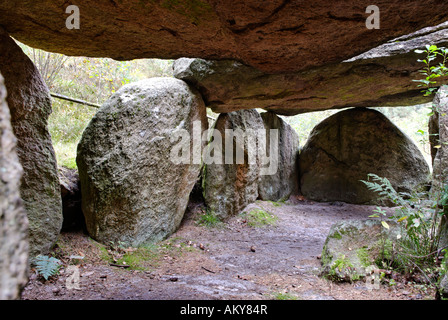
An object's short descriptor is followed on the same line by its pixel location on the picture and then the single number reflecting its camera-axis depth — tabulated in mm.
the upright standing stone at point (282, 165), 7652
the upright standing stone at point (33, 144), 2916
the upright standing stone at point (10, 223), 866
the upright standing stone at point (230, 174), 5949
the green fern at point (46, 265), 2694
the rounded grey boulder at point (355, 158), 7701
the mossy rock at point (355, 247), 2990
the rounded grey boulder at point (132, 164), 3799
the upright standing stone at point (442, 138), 3064
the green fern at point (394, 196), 3020
